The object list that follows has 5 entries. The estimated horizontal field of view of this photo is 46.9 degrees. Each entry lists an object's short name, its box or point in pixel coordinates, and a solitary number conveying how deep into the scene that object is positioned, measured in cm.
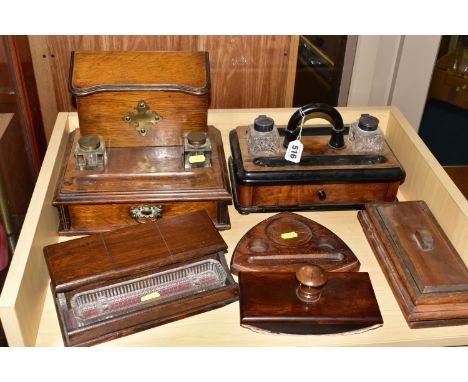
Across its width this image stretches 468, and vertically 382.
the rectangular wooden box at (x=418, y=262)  123
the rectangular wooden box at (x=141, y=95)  141
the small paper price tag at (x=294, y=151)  150
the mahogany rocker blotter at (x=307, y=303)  120
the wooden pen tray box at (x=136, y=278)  117
